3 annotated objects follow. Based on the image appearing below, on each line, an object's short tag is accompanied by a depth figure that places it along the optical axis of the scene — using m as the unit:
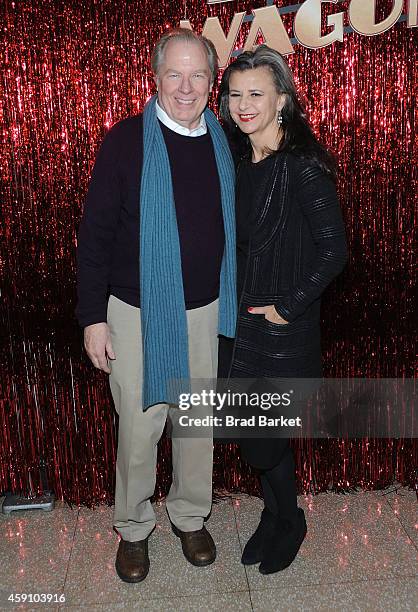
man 1.72
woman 1.68
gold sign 2.02
